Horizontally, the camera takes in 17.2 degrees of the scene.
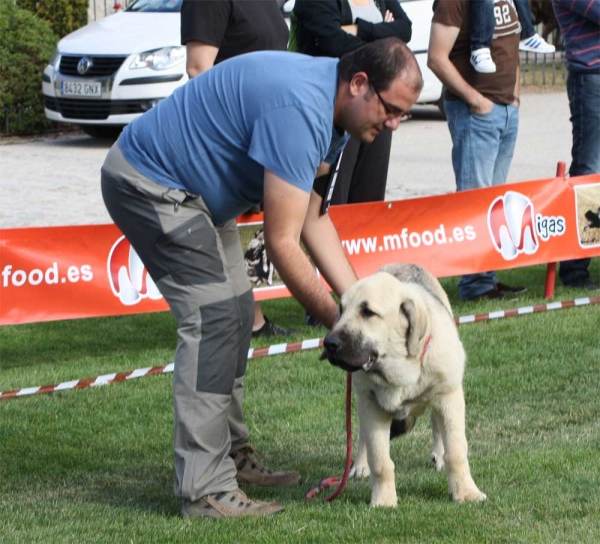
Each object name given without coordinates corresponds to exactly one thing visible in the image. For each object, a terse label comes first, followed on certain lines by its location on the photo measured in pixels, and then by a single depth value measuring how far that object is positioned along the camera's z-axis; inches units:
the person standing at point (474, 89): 532.6
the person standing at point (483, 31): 528.1
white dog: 287.2
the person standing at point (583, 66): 558.4
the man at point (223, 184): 272.6
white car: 984.7
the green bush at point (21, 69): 1105.0
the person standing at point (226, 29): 461.5
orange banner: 462.8
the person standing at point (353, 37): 478.7
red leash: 307.4
